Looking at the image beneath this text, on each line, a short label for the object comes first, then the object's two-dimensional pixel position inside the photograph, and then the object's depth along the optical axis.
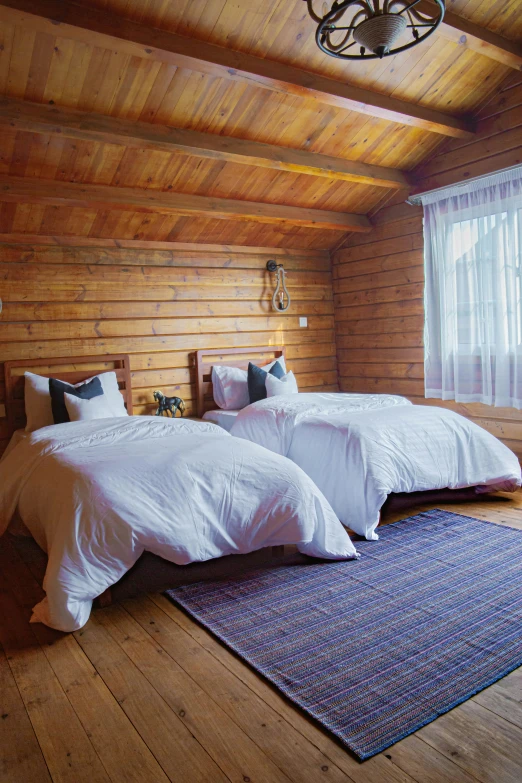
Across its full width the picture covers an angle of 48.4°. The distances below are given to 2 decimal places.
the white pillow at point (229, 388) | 5.11
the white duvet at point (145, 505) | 2.48
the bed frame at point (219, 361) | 5.21
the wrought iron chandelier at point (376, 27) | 2.19
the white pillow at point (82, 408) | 4.00
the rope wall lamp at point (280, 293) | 5.74
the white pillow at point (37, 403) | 4.12
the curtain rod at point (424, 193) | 4.59
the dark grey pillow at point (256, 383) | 5.05
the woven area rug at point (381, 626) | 1.86
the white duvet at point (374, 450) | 3.43
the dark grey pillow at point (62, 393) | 4.05
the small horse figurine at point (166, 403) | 4.79
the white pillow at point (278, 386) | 5.00
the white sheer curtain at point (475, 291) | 4.43
